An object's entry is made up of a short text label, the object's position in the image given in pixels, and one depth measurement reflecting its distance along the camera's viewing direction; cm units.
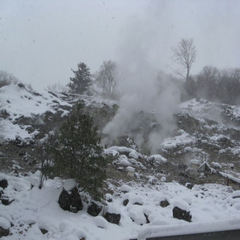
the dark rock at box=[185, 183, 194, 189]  1168
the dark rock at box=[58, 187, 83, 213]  767
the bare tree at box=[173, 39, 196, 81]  3656
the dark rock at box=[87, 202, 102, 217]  768
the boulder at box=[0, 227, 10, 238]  616
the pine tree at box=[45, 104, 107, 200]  762
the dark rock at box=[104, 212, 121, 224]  750
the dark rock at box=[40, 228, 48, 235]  657
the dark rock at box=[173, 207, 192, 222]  819
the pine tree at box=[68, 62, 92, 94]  3553
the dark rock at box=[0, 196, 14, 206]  736
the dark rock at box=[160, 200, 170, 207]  937
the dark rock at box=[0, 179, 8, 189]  809
